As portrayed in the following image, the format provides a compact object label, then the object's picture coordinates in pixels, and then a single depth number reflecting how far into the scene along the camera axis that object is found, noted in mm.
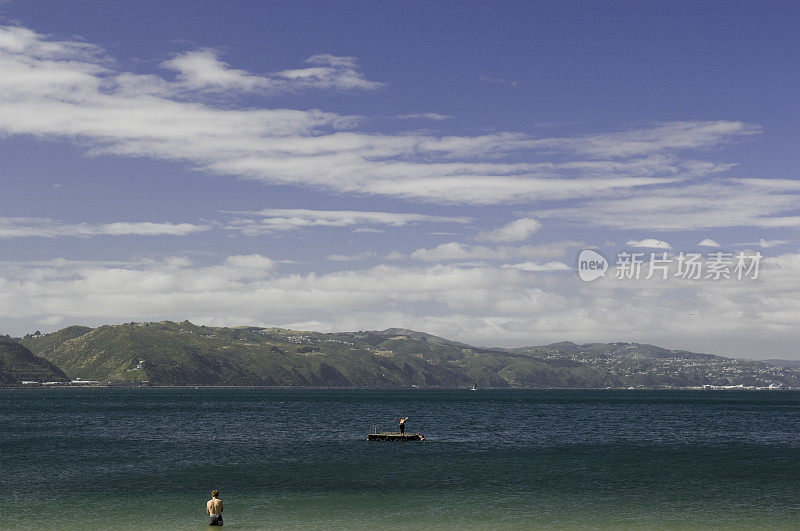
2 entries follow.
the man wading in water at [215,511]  47156
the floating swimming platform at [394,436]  110312
